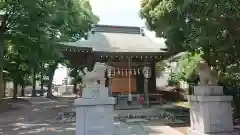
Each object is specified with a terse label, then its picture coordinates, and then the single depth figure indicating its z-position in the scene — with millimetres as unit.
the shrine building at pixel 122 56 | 13234
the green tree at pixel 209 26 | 4821
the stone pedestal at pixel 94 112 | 5949
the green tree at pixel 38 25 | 10344
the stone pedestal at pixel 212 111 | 6254
